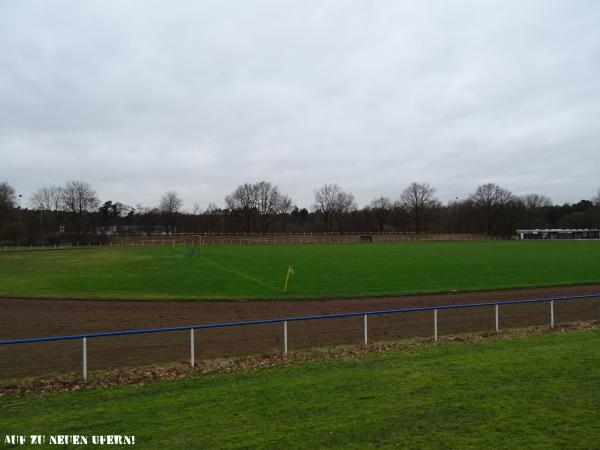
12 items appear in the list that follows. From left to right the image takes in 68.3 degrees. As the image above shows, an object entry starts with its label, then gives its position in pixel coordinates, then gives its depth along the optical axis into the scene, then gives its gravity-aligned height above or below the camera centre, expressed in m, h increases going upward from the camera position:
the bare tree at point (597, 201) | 146.75 +9.56
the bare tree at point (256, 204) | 145.50 +9.78
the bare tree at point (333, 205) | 158.38 +9.73
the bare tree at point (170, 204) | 155.50 +10.65
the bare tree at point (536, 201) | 185.91 +12.41
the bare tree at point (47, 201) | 140.12 +11.10
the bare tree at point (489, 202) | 143.00 +9.24
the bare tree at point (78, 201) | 133.89 +10.48
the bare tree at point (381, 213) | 155.88 +6.59
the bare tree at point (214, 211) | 160.00 +8.29
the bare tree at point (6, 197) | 103.25 +9.98
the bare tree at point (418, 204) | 150.62 +9.48
